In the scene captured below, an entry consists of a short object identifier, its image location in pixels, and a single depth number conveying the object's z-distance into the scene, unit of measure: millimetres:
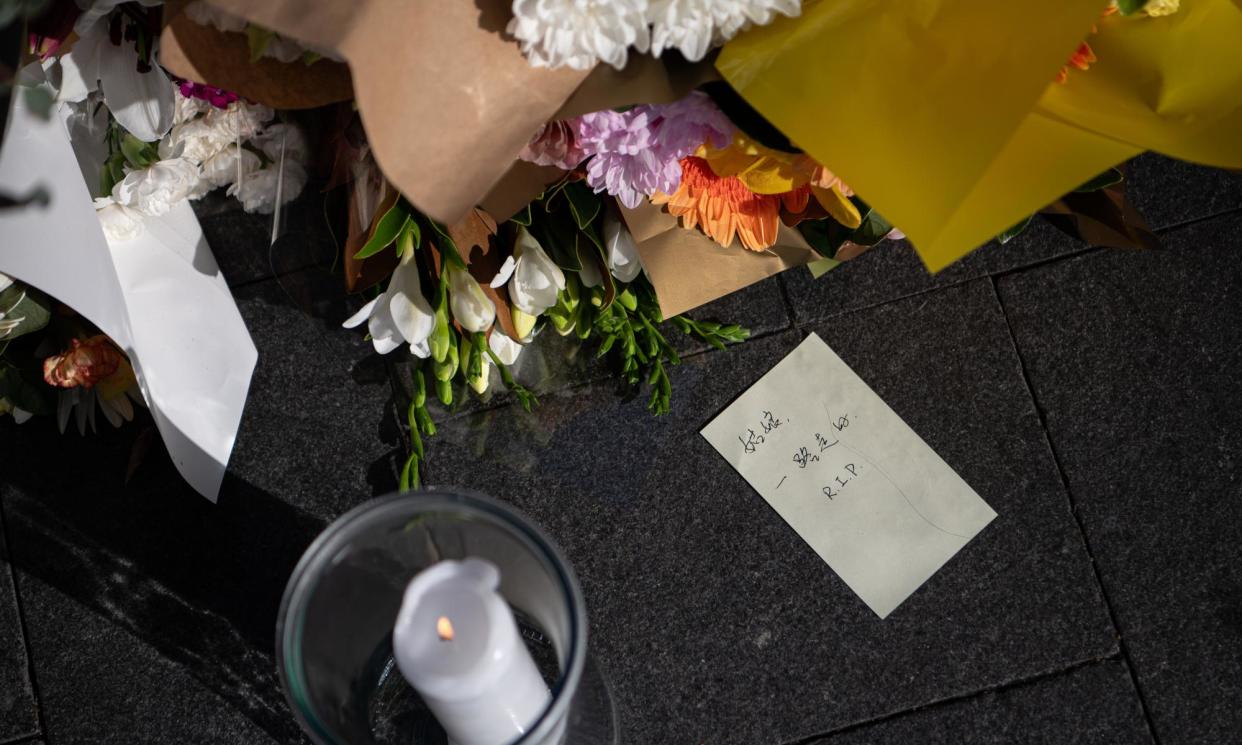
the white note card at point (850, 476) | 814
